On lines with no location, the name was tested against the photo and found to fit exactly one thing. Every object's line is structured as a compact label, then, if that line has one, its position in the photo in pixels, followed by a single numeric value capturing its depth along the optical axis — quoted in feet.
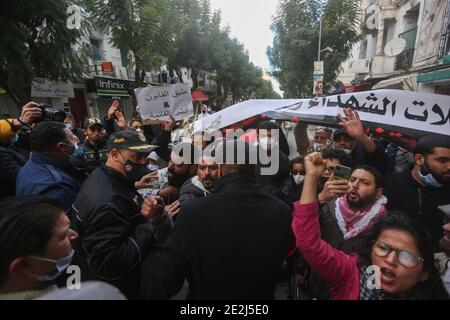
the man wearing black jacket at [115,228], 4.92
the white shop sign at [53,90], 38.13
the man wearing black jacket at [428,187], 6.66
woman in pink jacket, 4.17
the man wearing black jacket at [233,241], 4.50
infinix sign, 49.65
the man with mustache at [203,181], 6.99
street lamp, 37.04
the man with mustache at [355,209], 6.13
